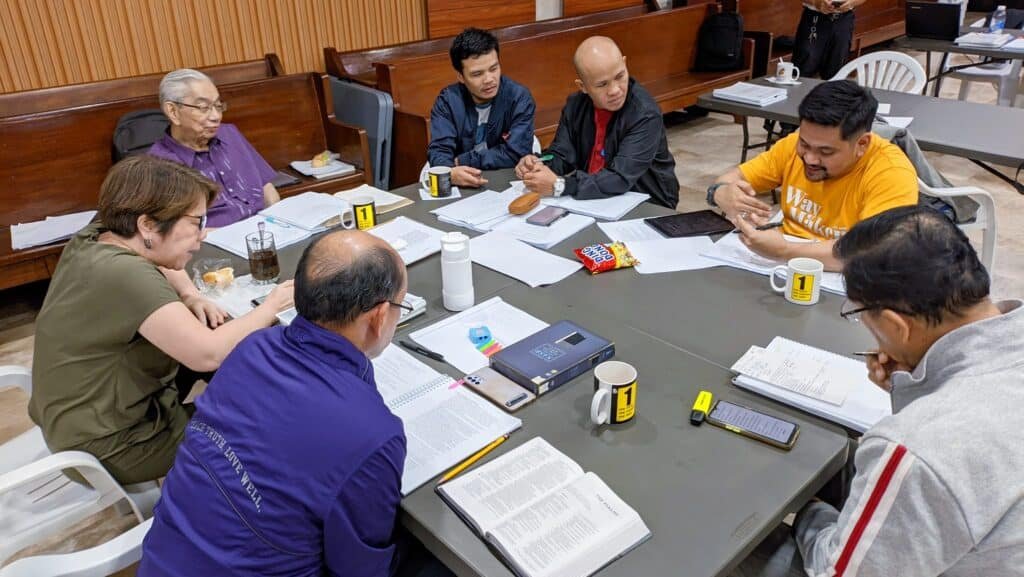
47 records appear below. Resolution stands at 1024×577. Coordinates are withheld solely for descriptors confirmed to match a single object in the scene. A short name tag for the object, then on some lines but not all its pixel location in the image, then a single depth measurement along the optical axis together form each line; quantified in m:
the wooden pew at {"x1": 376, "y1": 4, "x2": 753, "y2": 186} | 4.12
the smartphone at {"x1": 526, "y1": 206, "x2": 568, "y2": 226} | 2.40
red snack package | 2.06
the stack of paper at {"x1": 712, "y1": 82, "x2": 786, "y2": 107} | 3.80
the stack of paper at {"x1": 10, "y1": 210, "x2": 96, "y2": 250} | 3.21
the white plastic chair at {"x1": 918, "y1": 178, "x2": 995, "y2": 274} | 2.48
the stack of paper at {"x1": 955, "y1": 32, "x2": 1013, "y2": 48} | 4.81
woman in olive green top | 1.59
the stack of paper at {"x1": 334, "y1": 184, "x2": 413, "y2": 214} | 2.66
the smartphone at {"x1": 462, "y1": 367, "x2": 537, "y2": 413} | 1.47
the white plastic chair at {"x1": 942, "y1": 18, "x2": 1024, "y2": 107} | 5.03
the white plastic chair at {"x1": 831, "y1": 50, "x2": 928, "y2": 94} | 4.16
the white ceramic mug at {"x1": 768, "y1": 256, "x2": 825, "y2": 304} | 1.81
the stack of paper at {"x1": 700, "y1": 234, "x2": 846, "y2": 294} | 1.92
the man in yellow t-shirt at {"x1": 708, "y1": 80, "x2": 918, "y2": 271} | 2.01
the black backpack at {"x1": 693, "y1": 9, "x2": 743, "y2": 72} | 5.69
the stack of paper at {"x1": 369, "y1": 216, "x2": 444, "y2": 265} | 2.23
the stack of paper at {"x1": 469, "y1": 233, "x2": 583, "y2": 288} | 2.06
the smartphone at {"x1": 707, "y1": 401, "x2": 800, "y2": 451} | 1.33
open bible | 1.10
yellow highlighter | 1.40
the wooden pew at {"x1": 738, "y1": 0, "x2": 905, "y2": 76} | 5.92
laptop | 4.89
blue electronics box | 1.53
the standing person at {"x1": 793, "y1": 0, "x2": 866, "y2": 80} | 4.93
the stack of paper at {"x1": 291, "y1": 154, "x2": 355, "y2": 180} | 3.88
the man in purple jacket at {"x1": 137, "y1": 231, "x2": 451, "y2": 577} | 1.13
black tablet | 2.28
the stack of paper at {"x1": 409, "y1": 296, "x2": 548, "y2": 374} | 1.66
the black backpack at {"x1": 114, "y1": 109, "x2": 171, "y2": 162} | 3.46
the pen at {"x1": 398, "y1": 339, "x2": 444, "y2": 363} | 1.67
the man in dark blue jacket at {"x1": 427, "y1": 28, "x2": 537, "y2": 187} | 3.07
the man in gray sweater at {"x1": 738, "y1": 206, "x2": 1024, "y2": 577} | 0.95
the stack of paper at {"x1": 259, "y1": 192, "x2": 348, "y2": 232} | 2.51
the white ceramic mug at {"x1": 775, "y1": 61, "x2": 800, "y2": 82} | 4.13
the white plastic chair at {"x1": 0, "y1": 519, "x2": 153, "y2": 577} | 1.33
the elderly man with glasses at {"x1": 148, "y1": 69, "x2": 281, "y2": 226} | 2.75
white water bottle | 1.86
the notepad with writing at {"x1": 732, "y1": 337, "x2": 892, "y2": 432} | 1.40
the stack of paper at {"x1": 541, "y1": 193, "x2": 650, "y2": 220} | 2.47
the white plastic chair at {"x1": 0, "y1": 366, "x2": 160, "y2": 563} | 1.56
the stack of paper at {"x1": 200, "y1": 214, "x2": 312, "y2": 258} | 2.36
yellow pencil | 1.29
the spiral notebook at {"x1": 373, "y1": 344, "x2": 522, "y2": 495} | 1.32
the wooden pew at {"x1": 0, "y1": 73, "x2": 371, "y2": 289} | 3.33
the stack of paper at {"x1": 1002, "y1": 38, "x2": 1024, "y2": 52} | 4.69
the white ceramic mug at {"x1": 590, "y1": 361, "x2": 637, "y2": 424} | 1.38
